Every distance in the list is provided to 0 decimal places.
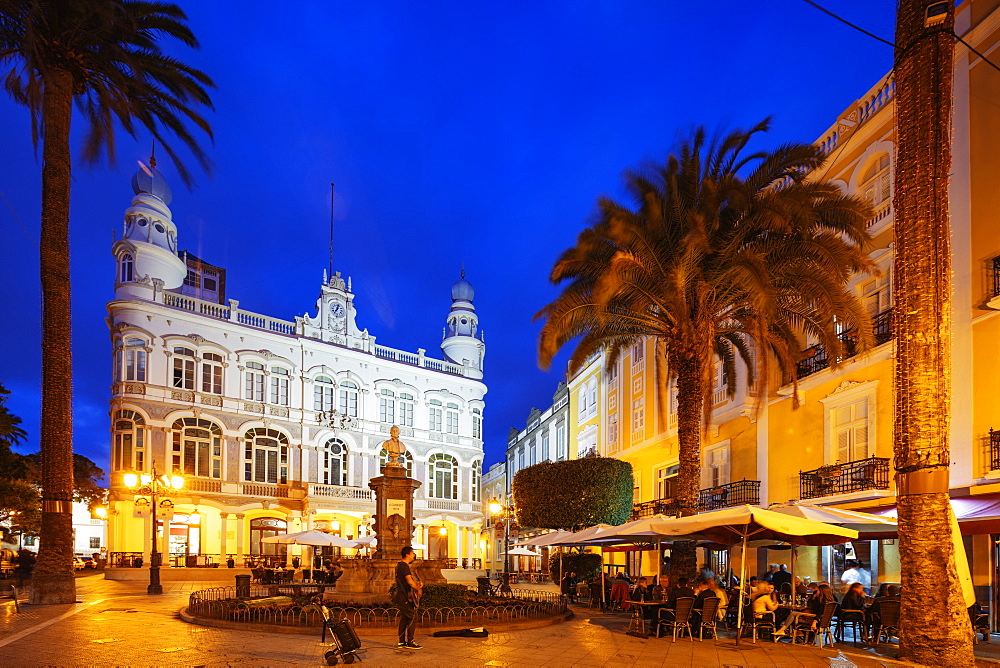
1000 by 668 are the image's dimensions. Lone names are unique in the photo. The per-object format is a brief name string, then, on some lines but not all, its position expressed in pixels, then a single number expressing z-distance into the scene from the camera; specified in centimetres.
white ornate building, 3741
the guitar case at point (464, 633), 1332
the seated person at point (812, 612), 1312
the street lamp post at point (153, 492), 2319
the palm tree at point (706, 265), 1612
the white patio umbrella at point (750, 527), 1258
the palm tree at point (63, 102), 1795
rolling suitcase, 1012
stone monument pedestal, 1898
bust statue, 2141
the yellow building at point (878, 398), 1631
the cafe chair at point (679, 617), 1339
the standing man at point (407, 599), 1138
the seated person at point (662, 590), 1540
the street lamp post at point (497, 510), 2541
